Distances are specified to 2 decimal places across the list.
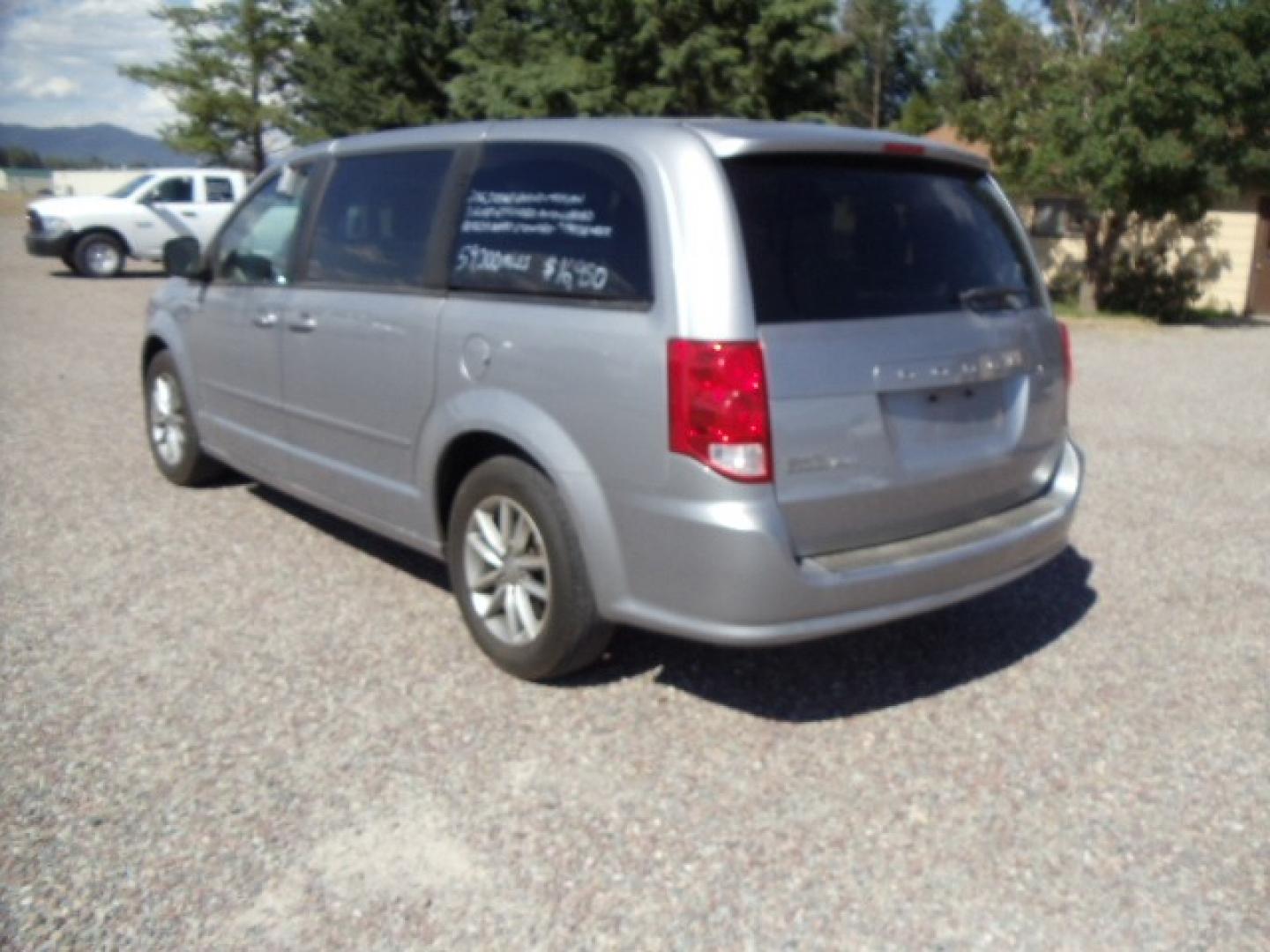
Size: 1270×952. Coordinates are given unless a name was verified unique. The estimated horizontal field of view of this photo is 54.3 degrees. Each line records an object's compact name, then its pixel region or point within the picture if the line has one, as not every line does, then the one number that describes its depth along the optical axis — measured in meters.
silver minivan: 3.42
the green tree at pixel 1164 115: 16.55
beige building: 21.48
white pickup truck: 21.16
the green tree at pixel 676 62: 23.97
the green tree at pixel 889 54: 55.16
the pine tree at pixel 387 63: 32.66
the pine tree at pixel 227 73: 40.41
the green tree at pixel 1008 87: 19.38
